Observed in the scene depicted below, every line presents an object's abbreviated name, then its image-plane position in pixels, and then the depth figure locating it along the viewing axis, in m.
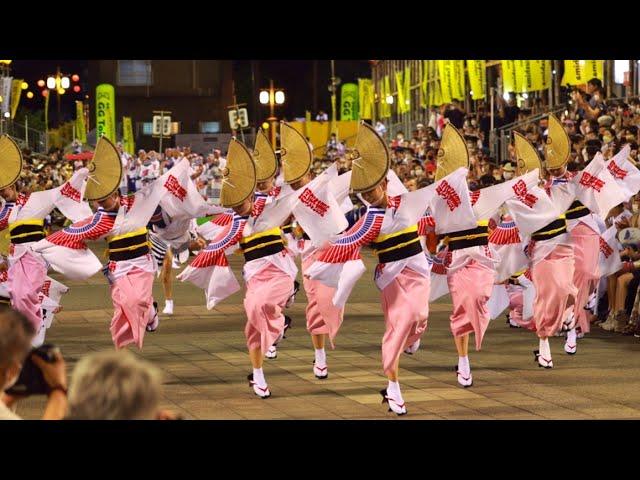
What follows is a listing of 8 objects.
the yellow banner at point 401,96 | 43.44
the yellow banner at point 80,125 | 59.25
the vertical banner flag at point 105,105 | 49.34
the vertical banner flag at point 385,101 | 51.66
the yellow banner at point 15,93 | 44.41
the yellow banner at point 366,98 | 50.72
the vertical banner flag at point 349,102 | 54.19
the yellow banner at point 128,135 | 51.25
